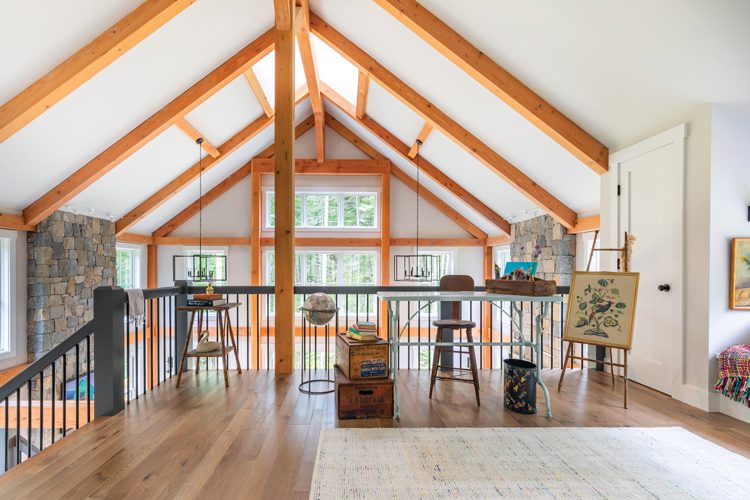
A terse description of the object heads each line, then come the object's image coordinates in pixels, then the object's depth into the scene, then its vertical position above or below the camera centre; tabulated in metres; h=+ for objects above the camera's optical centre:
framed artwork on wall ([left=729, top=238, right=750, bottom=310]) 2.85 -0.22
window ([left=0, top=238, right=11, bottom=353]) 4.75 -0.63
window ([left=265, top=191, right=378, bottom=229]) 8.70 +0.84
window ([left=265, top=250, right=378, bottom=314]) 8.77 -0.49
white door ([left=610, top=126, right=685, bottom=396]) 3.12 +0.01
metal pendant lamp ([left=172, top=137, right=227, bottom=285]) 8.44 -0.39
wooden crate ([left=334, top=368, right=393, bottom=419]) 2.69 -1.07
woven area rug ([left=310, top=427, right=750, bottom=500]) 1.82 -1.16
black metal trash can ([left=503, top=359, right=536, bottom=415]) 2.77 -1.03
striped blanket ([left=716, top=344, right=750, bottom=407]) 2.64 -0.88
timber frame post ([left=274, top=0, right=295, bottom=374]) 3.86 +0.13
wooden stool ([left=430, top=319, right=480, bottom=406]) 2.98 -0.86
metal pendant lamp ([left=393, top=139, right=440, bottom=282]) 8.42 -0.38
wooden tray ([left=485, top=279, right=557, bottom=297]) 2.78 -0.30
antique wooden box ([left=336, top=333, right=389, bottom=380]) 2.73 -0.81
